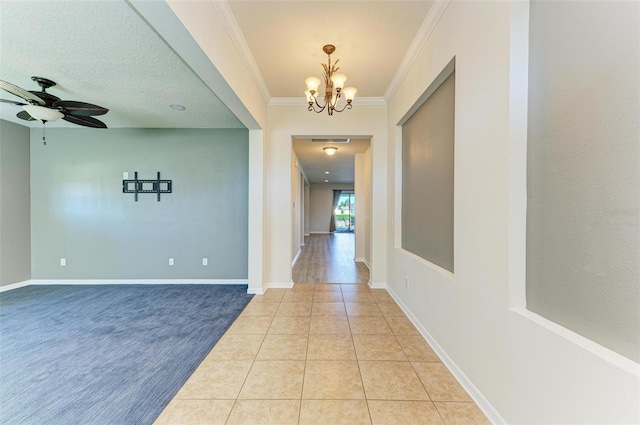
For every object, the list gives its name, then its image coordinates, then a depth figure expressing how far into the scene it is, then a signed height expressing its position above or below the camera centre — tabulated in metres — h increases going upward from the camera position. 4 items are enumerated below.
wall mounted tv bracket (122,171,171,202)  4.52 +0.41
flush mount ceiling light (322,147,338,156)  5.93 +1.38
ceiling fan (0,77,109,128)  2.65 +1.08
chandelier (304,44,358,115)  2.54 +1.25
